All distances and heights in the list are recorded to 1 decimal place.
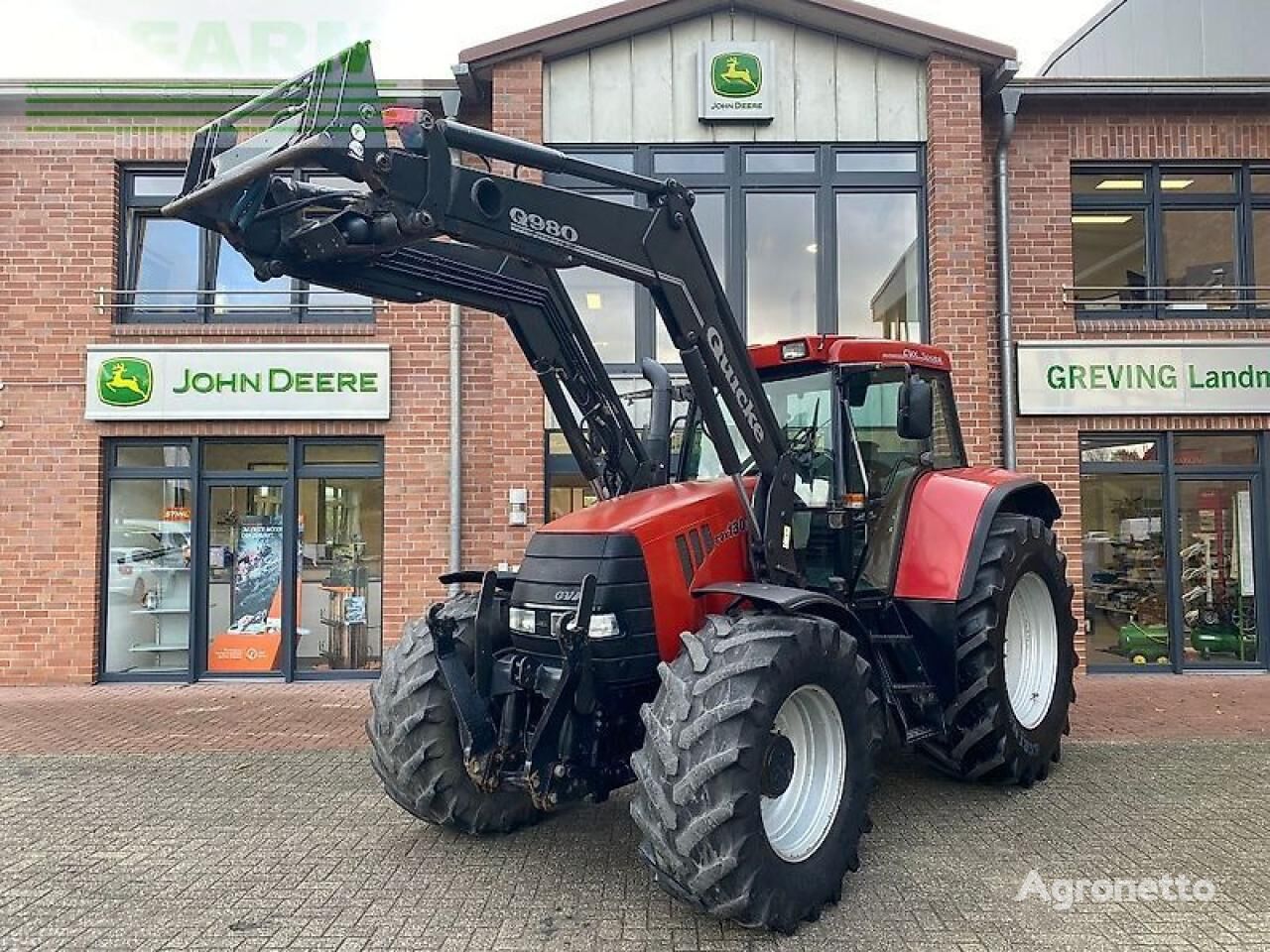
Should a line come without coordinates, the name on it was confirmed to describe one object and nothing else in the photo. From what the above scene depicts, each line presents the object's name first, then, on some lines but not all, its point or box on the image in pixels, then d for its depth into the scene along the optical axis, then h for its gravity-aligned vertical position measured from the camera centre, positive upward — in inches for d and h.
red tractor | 134.0 -12.6
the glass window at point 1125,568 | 366.0 -25.9
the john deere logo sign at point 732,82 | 352.5 +162.0
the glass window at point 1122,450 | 365.4 +21.4
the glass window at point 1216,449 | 366.3 +21.7
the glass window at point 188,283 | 370.6 +91.2
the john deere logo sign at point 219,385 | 356.8 +47.2
